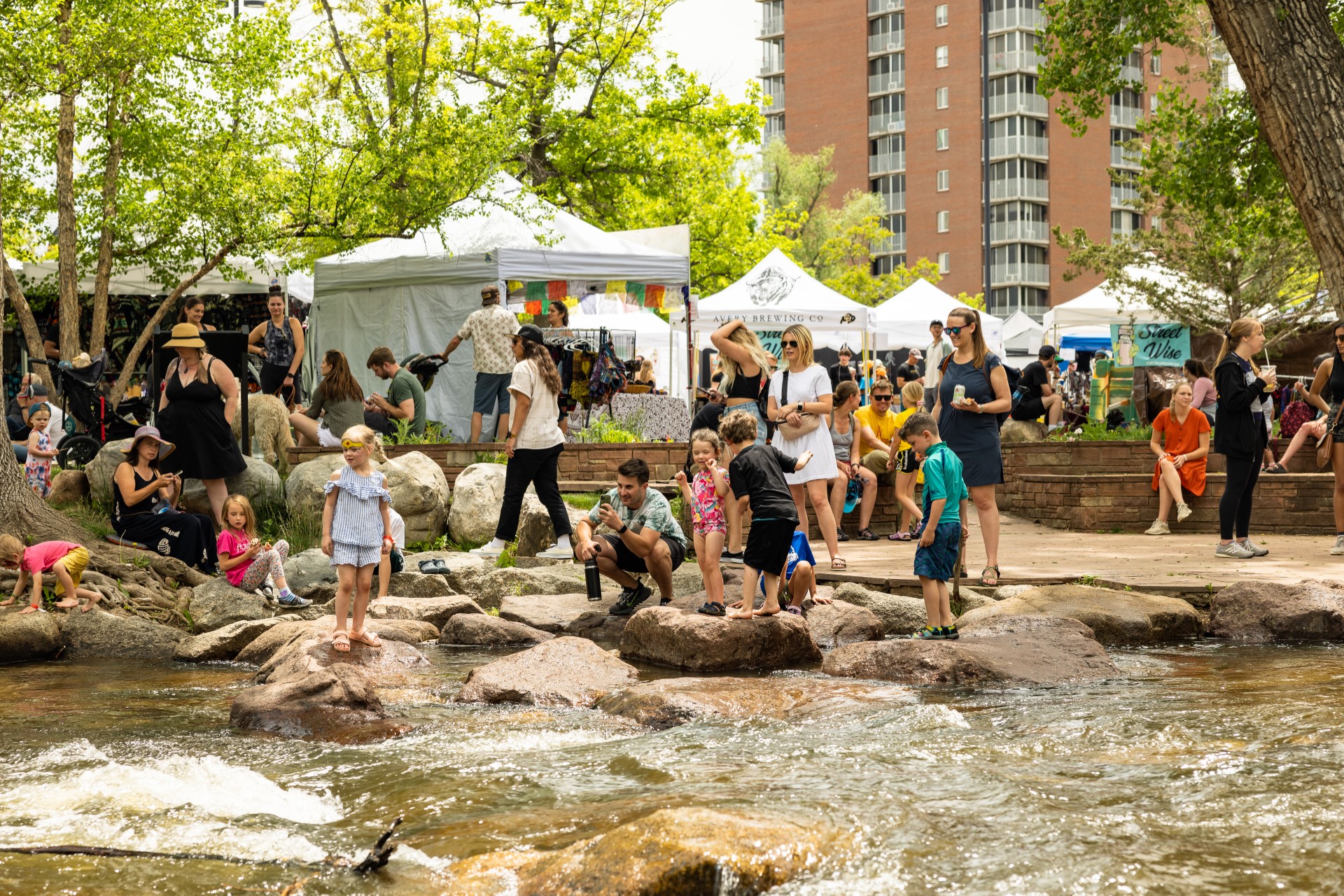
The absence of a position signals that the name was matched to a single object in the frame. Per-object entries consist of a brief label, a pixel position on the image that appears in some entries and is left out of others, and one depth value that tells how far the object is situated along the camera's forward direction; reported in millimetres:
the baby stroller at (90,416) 13055
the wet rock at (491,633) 9148
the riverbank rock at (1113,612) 8375
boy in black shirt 7875
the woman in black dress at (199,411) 11336
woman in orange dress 12750
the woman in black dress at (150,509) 10875
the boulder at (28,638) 8836
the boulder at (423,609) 9656
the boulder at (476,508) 12172
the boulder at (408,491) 12031
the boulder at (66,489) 12102
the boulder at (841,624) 8547
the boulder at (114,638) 9203
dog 13391
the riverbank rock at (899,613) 9008
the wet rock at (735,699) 6406
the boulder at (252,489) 12133
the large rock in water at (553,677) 7094
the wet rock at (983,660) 7121
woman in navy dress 8938
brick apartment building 66000
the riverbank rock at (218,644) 8945
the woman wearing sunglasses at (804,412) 9359
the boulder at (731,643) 7848
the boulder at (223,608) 9914
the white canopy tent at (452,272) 15914
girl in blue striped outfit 8070
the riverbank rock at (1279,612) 8289
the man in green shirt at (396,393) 14156
